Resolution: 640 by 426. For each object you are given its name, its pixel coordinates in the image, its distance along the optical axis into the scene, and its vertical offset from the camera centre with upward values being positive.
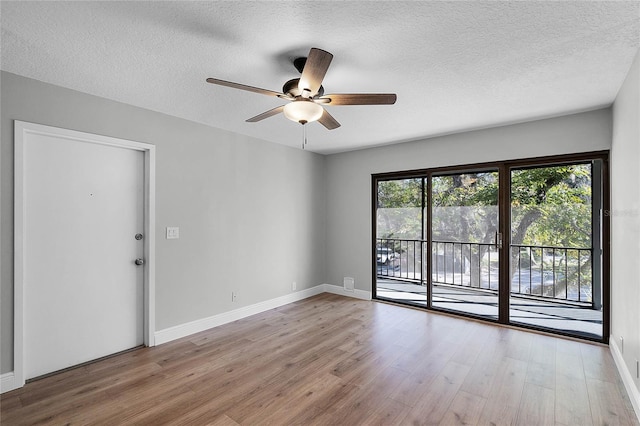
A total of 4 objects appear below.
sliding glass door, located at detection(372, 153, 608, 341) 3.47 -0.31
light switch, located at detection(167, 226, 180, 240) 3.34 -0.21
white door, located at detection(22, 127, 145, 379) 2.52 -0.35
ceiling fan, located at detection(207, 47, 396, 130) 1.94 +0.84
